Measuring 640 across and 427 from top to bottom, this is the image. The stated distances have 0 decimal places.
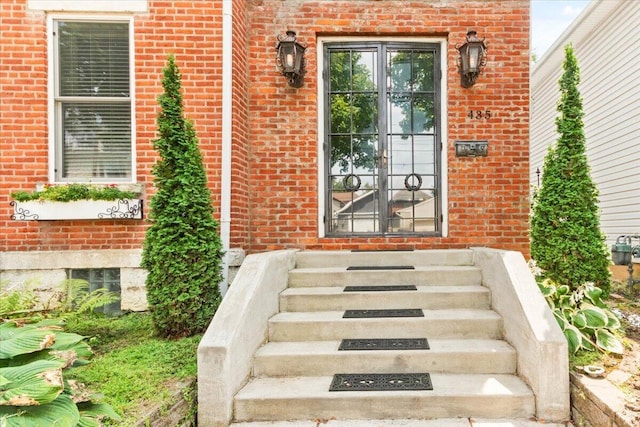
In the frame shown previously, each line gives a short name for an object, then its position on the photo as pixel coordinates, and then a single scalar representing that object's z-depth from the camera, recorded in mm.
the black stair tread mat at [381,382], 2582
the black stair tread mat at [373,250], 4493
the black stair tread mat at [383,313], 3250
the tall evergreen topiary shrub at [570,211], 3721
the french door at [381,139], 4668
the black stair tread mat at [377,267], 3898
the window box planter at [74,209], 3842
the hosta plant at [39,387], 1755
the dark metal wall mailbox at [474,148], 4457
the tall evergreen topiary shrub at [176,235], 3158
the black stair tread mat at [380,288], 3574
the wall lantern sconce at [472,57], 4203
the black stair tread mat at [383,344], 2916
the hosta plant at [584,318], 2766
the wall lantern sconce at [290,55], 4227
